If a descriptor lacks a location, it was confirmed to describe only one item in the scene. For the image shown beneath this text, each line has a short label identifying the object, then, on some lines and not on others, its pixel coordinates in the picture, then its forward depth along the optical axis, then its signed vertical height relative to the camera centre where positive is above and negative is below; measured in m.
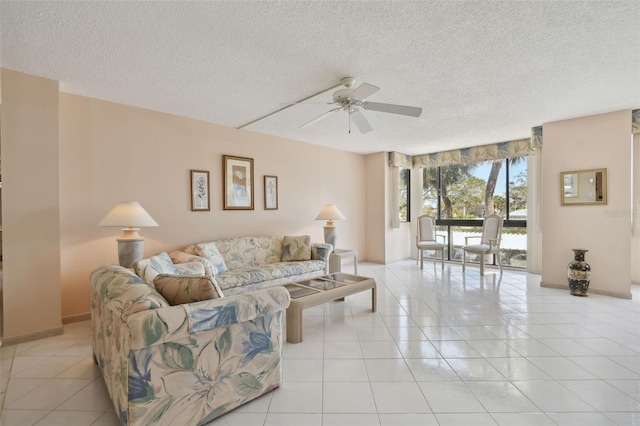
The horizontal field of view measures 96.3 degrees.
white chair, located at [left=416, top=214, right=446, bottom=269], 5.89 -0.44
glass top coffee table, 2.61 -0.84
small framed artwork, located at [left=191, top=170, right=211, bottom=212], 3.97 +0.30
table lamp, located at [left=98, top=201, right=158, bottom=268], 2.83 -0.12
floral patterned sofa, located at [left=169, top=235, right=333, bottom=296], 3.40 -0.69
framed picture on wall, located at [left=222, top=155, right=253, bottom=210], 4.31 +0.45
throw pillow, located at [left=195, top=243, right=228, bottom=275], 3.57 -0.55
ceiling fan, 2.38 +0.98
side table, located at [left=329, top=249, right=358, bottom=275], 4.71 -0.82
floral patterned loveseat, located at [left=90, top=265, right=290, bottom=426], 1.39 -0.77
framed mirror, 3.90 +0.32
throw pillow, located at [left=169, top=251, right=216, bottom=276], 3.25 -0.56
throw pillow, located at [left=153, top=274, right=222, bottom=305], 1.67 -0.46
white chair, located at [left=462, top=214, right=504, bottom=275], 5.09 -0.54
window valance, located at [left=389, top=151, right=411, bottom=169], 6.30 +1.14
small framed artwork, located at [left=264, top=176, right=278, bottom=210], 4.81 +0.32
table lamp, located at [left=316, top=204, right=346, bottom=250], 5.03 -0.19
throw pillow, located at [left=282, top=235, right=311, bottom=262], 4.43 -0.58
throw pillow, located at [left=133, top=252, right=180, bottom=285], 2.37 -0.50
